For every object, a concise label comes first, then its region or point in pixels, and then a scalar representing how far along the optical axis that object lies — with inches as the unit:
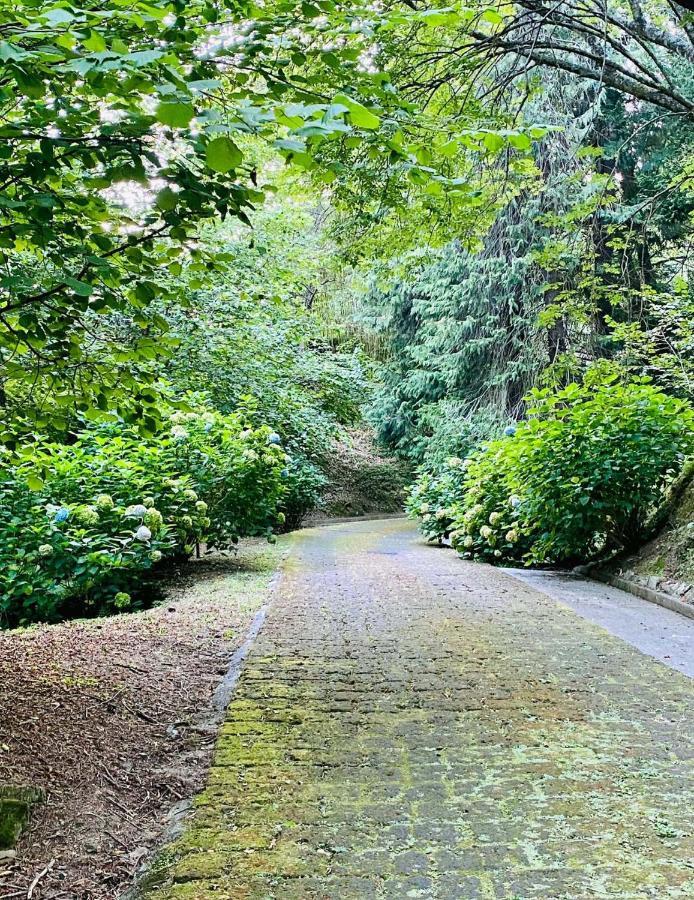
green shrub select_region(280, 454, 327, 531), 599.5
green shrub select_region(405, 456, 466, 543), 514.3
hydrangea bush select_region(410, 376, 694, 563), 303.4
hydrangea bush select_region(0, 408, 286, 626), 241.1
